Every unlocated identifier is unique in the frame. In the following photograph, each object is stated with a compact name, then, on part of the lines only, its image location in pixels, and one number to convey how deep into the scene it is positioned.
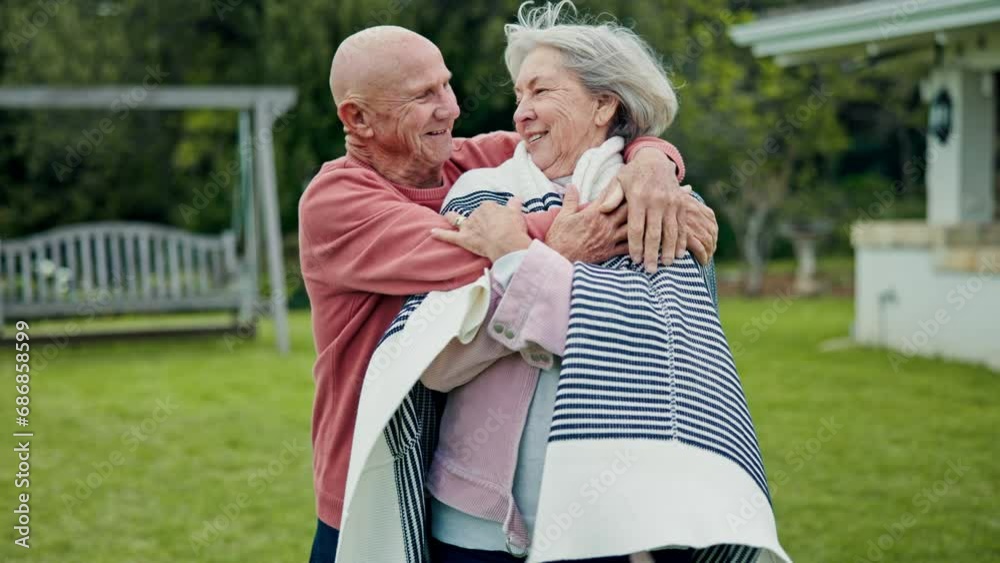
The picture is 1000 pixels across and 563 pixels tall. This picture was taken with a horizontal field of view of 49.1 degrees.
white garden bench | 9.65
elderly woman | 1.70
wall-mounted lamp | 9.86
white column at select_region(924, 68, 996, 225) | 9.88
